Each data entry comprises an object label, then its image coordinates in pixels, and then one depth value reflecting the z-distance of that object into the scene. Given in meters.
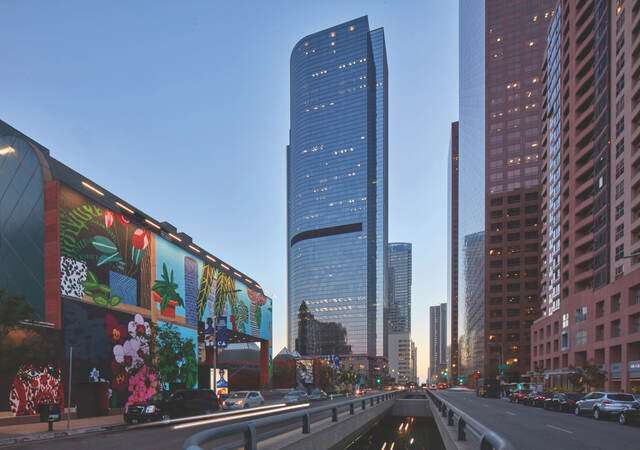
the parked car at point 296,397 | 49.83
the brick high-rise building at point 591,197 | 61.69
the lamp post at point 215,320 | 40.84
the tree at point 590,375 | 61.47
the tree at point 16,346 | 22.92
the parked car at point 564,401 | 39.88
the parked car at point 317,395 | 56.59
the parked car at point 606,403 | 29.64
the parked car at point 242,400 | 39.08
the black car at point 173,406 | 27.00
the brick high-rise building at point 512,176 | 142.00
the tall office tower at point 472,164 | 162.50
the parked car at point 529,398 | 52.12
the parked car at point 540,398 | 46.53
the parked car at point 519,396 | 57.26
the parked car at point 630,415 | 26.52
